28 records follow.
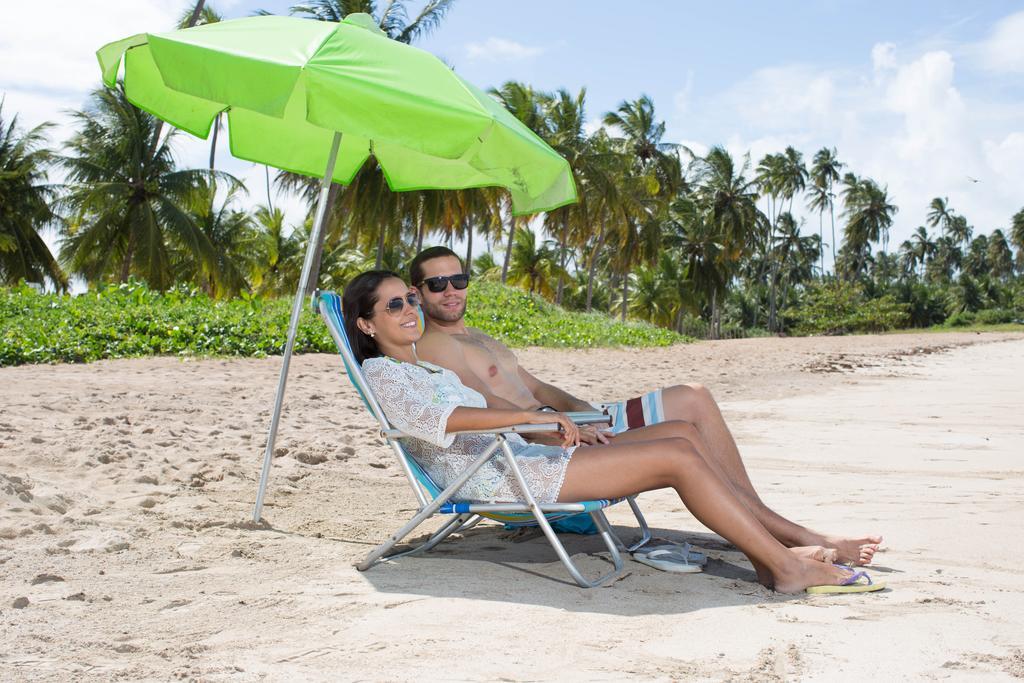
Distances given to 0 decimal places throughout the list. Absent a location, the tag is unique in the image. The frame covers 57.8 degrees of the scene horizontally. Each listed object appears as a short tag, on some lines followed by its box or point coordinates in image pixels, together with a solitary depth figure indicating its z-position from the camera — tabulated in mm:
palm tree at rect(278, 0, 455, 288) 24609
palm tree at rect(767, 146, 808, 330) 58500
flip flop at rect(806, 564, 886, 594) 3023
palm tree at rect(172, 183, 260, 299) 26172
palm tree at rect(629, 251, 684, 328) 46812
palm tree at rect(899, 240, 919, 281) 91625
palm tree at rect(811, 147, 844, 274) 65812
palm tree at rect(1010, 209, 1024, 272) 77500
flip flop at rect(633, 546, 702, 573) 3334
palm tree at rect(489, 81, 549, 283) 31359
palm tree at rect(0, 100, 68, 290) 26484
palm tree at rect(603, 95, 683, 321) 41188
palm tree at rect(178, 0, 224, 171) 27250
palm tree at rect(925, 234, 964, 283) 87812
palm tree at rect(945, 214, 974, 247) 87500
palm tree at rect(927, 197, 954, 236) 87500
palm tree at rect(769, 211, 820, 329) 65312
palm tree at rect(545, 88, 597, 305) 32812
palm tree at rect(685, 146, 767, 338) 46906
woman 3055
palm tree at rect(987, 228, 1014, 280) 81250
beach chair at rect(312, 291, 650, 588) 3094
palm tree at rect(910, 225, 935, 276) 89875
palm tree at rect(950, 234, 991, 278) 85000
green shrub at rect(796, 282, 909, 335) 43562
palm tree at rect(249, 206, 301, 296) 33688
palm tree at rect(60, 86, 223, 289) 24188
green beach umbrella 3139
